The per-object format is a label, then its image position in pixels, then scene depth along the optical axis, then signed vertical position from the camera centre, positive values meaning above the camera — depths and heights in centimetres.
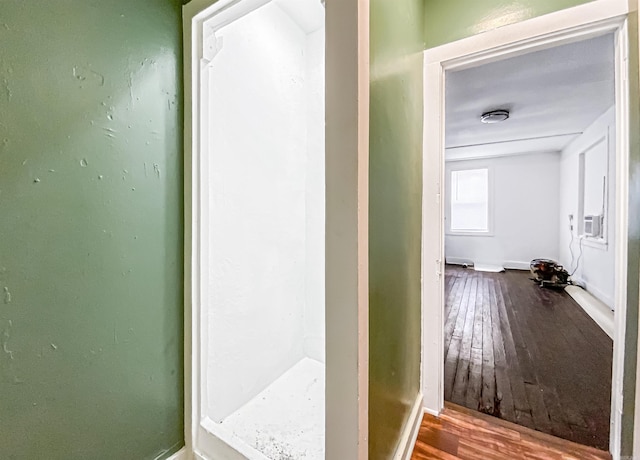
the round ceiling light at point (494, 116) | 342 +145
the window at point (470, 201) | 625 +59
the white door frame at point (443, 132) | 109 +44
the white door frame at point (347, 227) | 71 -1
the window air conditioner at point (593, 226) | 379 -1
